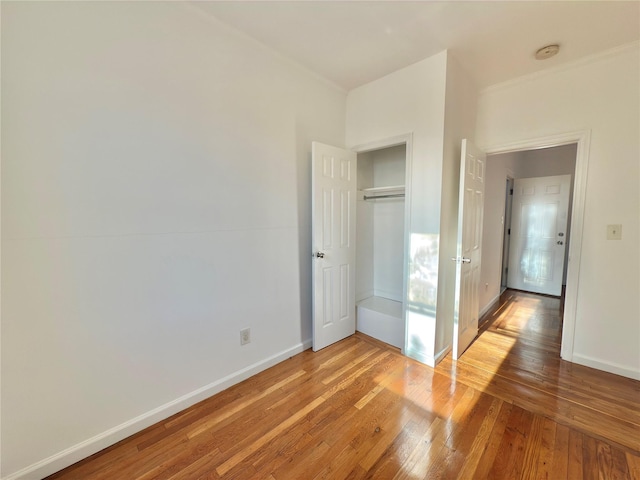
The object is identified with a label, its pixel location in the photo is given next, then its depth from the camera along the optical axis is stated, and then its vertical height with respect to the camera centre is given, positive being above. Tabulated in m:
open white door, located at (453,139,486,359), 2.30 -0.27
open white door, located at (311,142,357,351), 2.51 -0.24
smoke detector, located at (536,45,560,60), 2.07 +1.31
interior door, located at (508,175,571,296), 4.27 -0.27
